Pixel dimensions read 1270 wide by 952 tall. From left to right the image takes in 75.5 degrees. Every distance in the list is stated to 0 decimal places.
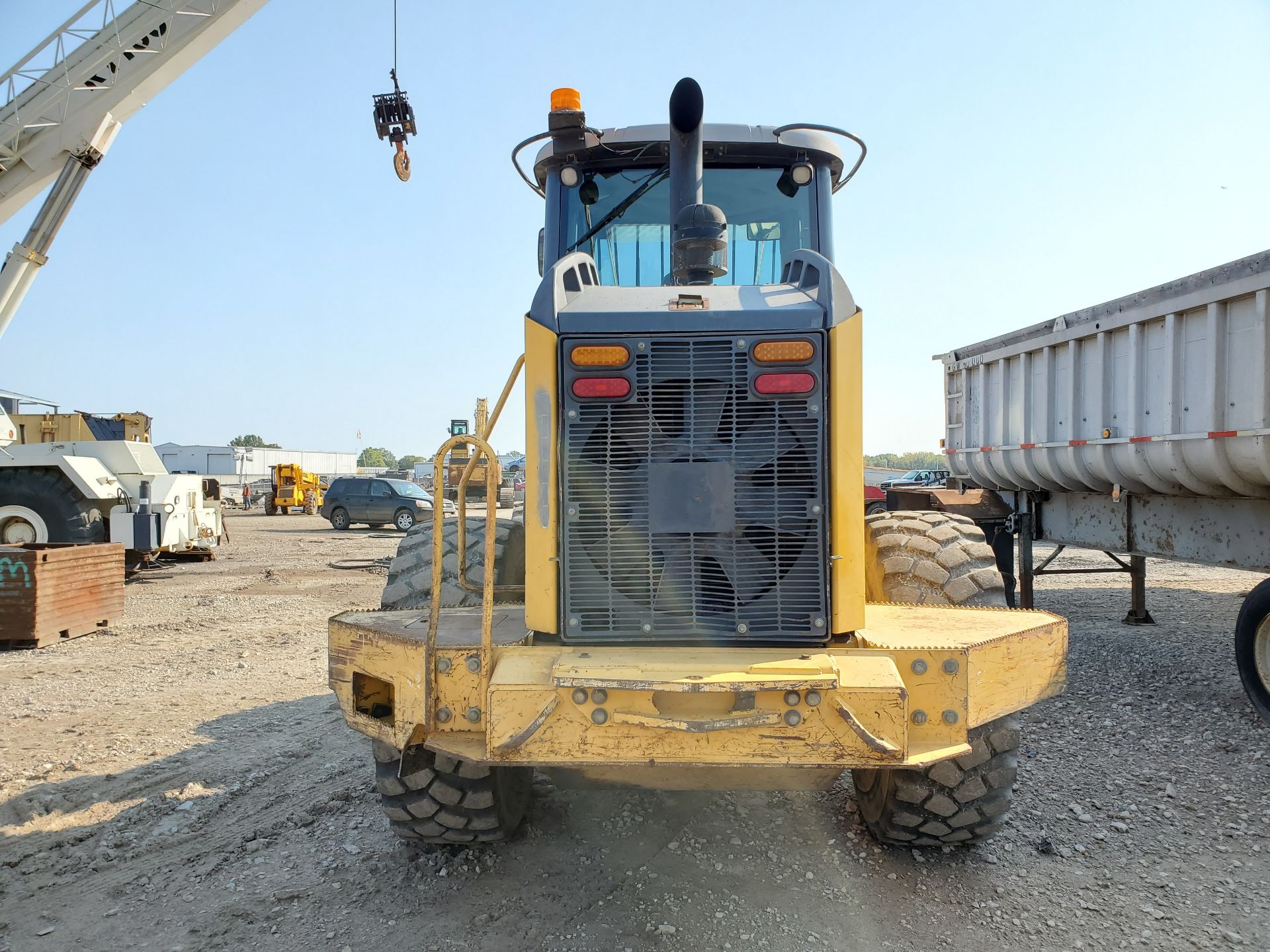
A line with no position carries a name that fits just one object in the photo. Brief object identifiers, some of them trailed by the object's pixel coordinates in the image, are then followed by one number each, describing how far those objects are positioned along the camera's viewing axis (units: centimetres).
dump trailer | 500
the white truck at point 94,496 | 1070
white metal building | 4981
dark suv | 2361
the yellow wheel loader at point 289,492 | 3244
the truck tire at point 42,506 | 1066
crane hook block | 1182
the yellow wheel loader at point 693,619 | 244
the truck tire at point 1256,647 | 495
